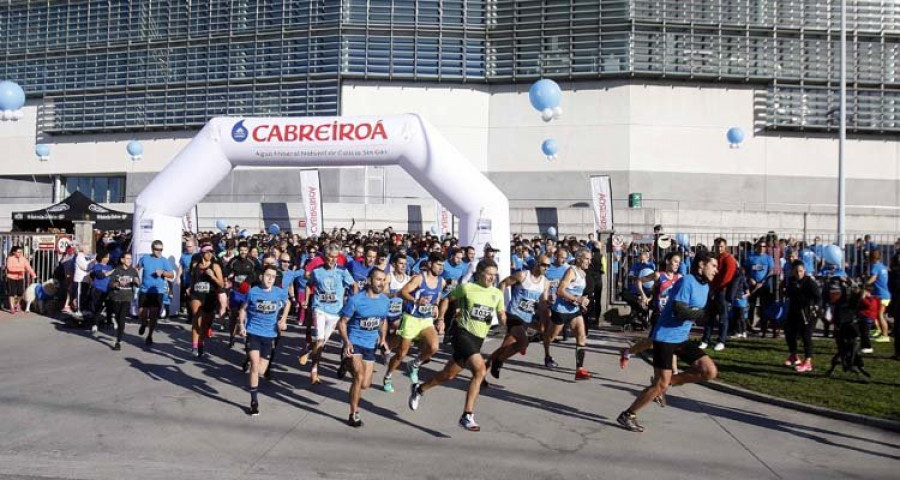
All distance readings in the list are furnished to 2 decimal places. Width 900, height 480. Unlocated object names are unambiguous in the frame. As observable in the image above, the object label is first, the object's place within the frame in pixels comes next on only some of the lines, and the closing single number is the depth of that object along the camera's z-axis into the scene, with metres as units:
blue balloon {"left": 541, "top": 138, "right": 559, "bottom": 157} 28.08
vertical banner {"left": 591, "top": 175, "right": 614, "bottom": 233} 24.69
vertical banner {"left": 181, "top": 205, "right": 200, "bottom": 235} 27.21
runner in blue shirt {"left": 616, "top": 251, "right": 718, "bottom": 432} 7.42
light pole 21.28
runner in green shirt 7.53
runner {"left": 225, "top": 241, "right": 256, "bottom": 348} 11.66
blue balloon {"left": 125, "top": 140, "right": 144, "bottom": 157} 31.28
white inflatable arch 14.88
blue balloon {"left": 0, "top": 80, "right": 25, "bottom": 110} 17.05
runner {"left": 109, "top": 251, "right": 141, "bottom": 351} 11.99
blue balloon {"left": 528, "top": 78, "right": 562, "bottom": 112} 17.75
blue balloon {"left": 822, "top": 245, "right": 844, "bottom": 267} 13.41
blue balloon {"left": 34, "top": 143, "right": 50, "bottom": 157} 33.84
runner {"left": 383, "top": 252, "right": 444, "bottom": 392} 9.00
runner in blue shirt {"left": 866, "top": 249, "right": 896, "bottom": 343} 13.62
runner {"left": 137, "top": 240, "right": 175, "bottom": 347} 12.47
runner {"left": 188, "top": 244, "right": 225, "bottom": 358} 11.71
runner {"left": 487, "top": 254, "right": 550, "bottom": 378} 9.55
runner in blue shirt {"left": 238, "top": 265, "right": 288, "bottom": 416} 8.32
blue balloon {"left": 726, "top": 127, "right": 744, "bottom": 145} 27.52
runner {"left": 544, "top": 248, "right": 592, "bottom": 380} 10.12
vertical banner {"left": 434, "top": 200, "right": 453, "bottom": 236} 25.58
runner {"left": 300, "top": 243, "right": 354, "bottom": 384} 9.83
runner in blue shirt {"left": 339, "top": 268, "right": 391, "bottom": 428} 7.56
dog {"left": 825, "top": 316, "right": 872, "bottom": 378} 9.93
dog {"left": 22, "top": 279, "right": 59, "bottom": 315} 16.92
